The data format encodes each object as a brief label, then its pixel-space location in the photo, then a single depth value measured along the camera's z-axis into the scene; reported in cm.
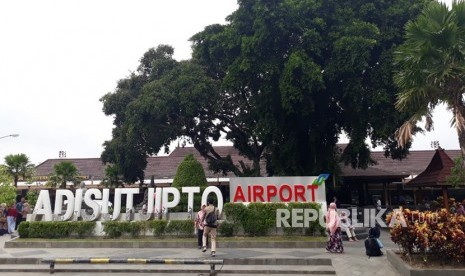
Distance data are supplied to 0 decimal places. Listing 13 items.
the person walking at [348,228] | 1562
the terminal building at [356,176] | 2908
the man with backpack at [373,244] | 1152
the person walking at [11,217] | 1897
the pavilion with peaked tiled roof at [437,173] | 2086
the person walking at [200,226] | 1350
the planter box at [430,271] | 857
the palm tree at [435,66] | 1084
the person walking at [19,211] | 2002
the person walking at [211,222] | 1192
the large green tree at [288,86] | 2023
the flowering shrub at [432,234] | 893
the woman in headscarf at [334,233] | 1260
